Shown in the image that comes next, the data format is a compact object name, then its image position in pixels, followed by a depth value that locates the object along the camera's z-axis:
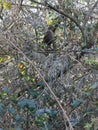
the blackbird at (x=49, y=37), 5.84
